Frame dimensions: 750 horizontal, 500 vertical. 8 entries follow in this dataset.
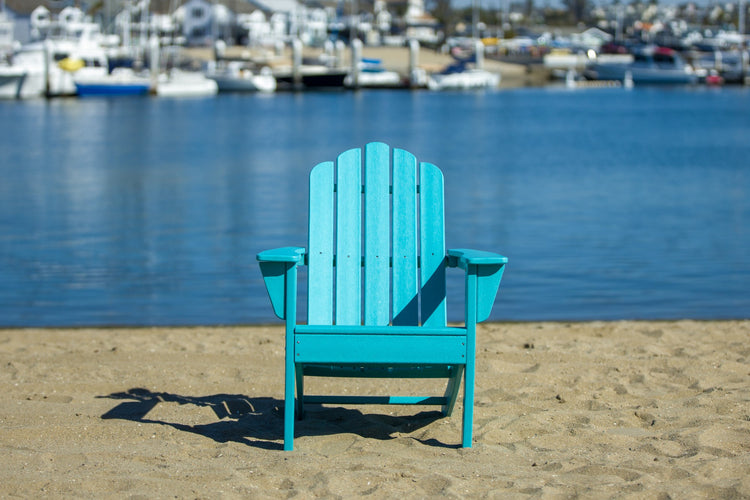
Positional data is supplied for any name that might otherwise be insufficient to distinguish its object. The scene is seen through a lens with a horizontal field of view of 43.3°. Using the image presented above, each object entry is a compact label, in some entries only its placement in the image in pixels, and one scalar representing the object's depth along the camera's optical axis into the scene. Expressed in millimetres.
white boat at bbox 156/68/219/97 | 55562
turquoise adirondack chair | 3520
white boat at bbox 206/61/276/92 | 59844
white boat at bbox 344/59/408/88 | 65625
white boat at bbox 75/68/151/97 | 51719
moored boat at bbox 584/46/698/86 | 76000
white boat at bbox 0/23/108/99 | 50094
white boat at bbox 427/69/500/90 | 66125
